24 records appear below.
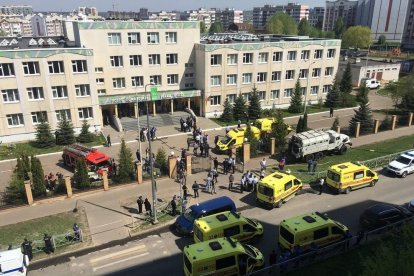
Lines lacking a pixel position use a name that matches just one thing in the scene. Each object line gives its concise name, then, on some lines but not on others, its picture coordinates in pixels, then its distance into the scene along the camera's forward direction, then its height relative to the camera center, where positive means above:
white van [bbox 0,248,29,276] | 16.97 -11.25
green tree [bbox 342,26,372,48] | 104.62 -5.54
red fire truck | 29.08 -11.18
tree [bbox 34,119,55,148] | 36.44 -11.51
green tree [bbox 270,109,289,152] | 33.16 -10.30
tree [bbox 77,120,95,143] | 38.28 -12.01
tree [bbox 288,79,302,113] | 49.59 -11.14
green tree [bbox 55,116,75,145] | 37.22 -11.48
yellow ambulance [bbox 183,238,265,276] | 15.57 -10.41
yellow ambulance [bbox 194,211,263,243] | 18.39 -10.64
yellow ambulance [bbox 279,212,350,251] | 17.90 -10.62
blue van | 20.72 -10.96
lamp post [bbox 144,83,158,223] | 21.55 -11.10
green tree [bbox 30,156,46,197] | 24.88 -10.71
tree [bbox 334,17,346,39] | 129.00 -4.00
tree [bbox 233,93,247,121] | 45.25 -11.06
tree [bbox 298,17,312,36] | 119.46 -3.59
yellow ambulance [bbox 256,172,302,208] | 23.17 -10.94
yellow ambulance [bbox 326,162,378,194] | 25.17 -11.06
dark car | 20.02 -10.93
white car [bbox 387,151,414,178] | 28.00 -11.33
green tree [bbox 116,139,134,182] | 27.20 -10.85
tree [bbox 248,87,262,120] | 45.47 -10.82
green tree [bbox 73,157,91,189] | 26.00 -10.97
